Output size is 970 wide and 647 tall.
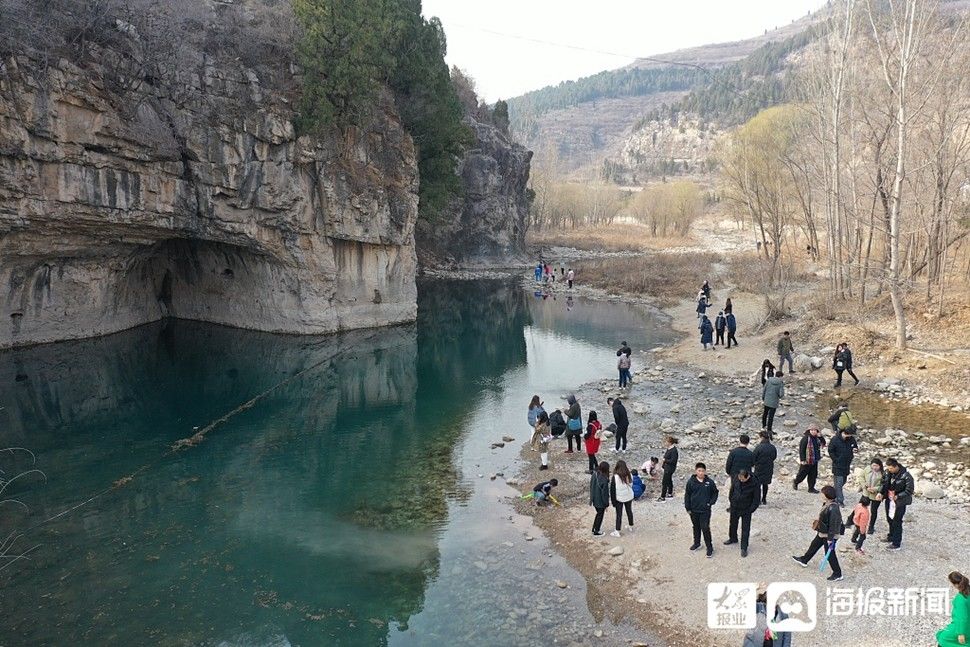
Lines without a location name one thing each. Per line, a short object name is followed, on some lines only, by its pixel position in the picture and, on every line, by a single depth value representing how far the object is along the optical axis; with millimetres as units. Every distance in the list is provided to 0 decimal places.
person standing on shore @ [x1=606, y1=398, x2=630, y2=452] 17938
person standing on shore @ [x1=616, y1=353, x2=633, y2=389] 25281
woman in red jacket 16719
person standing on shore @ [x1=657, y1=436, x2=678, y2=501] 14632
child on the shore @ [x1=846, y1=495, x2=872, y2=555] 11273
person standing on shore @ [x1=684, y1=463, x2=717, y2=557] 11555
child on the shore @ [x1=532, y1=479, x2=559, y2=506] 15828
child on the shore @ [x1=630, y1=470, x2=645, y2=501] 14492
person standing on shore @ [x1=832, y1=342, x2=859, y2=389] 23588
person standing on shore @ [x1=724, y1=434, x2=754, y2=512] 12195
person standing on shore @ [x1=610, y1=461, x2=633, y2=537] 13055
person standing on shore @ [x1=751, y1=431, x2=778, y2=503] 12594
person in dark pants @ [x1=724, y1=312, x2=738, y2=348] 29906
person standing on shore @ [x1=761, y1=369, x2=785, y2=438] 19025
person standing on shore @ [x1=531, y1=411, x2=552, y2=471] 19530
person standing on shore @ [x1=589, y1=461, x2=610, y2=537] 12961
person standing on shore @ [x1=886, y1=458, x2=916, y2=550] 11086
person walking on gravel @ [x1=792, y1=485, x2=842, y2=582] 10469
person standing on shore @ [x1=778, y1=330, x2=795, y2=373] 25234
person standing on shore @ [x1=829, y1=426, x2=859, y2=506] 13219
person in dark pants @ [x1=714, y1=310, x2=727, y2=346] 30234
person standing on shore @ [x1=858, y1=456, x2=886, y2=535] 11734
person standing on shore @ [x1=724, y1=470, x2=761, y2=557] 11375
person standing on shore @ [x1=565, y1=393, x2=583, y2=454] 18688
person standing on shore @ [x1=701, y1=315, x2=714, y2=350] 30125
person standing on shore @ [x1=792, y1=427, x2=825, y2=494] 13984
